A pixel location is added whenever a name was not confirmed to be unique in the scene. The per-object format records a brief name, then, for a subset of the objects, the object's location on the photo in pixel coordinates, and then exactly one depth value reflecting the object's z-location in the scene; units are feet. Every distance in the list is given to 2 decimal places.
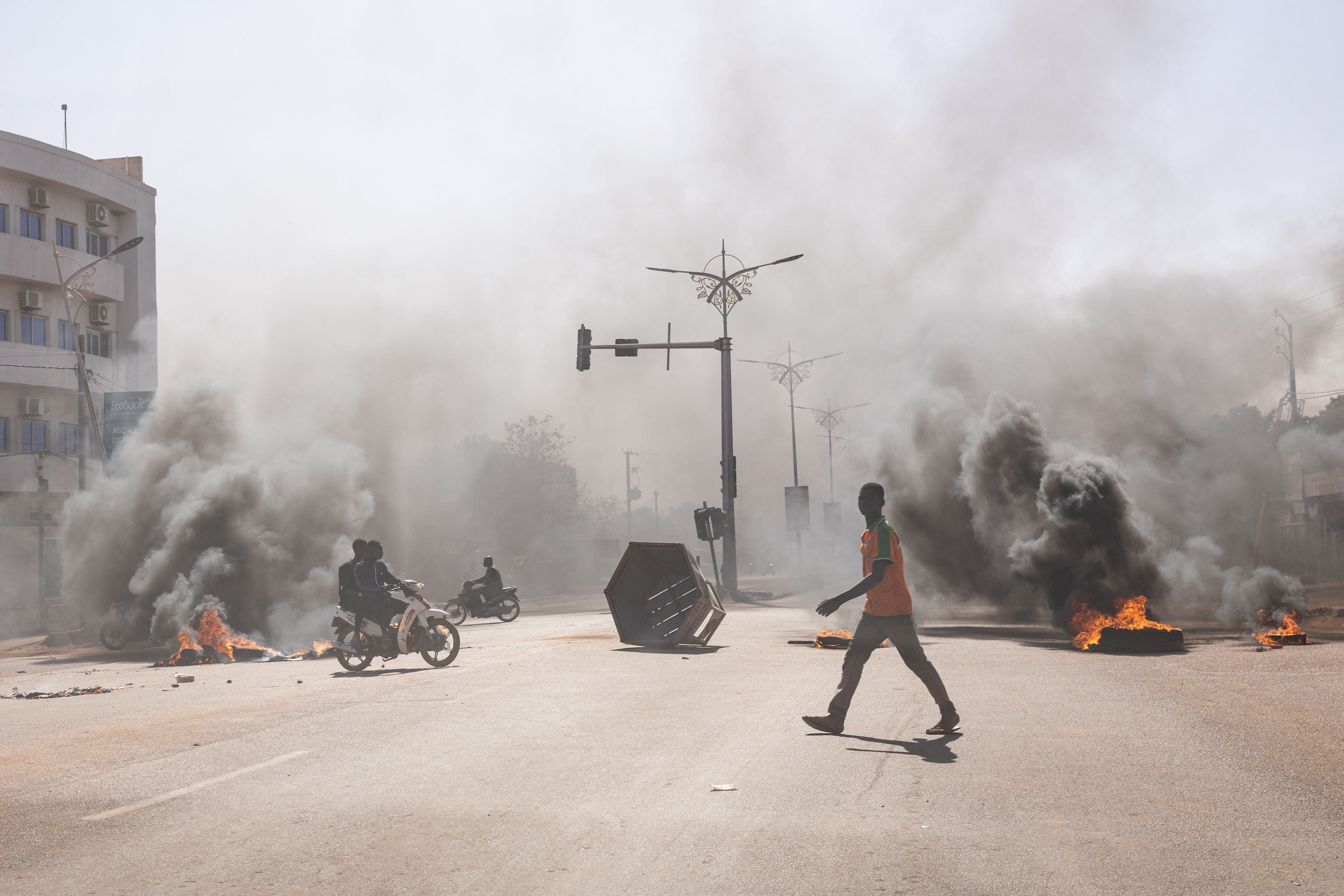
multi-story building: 132.26
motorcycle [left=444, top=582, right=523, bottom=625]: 90.22
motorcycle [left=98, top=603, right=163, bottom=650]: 77.71
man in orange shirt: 25.38
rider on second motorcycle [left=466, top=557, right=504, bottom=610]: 90.53
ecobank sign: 103.50
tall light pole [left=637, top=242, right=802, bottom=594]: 98.37
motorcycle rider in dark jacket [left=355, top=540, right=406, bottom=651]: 46.06
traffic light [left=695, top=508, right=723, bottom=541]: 87.97
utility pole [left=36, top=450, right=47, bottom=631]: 106.23
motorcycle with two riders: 45.73
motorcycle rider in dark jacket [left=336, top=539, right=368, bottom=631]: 46.57
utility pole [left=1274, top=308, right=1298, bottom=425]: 158.81
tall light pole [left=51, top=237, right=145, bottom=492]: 93.35
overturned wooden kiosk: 55.16
